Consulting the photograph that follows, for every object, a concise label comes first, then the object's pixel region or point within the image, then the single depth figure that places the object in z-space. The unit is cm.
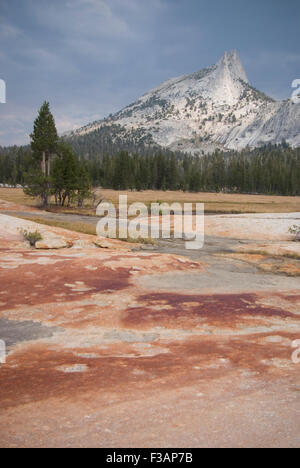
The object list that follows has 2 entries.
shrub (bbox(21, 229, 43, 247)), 2400
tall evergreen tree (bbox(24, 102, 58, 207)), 5541
